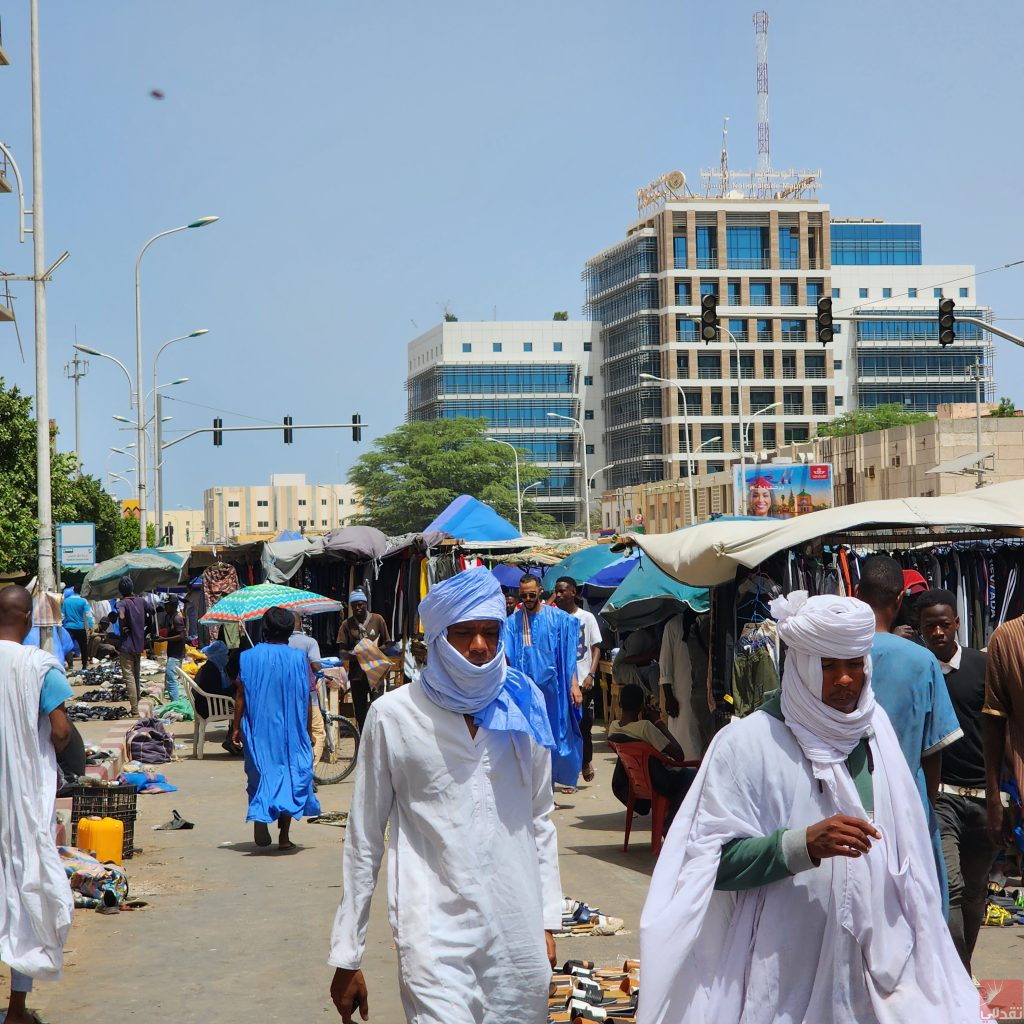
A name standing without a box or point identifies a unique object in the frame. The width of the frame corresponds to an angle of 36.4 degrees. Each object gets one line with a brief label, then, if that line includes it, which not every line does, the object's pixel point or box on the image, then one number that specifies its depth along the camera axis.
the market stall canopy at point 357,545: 20.06
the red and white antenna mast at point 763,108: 124.94
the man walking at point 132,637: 20.81
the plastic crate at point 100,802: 10.29
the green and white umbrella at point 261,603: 17.16
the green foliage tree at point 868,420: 107.44
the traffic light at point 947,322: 24.06
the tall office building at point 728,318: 115.31
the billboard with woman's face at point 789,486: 61.88
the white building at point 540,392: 128.50
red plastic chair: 9.88
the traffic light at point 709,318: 24.88
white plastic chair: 16.66
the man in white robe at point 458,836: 4.02
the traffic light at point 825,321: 24.09
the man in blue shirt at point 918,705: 5.33
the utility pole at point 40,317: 22.89
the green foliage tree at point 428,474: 106.75
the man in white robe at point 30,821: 6.06
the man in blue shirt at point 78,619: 29.84
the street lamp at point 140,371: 39.15
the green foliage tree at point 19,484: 34.16
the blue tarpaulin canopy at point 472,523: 18.53
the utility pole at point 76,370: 83.25
